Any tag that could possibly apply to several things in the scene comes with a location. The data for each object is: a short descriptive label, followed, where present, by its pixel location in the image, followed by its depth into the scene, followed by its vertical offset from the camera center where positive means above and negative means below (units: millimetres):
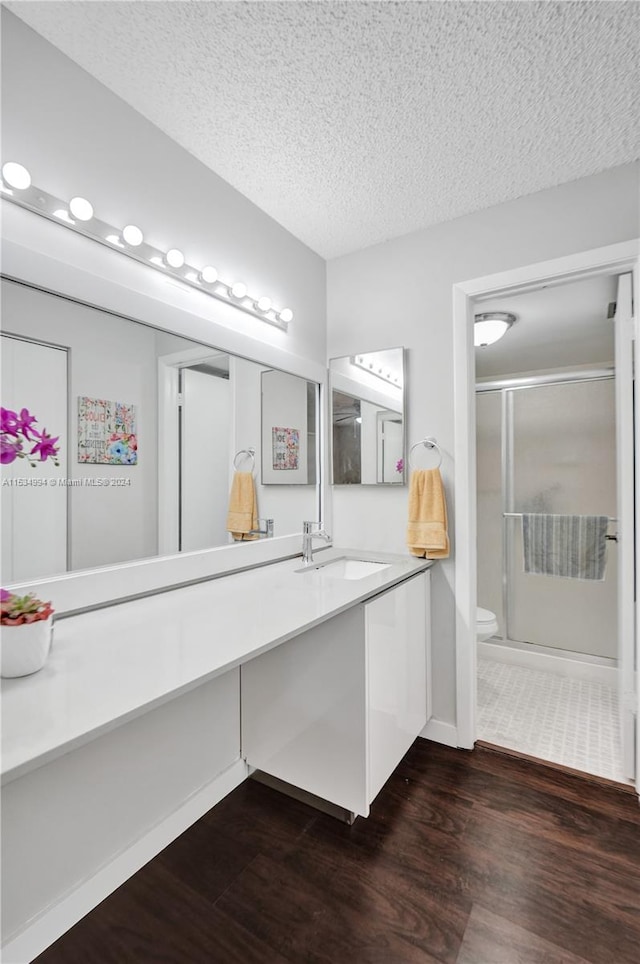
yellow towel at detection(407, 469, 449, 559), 1998 -167
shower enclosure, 2941 -52
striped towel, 2822 -429
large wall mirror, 1181 +155
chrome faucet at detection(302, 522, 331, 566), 2096 -277
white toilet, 2604 -859
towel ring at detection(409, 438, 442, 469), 2094 +173
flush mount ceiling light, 2490 +866
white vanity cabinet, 1507 -815
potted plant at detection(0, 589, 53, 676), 887 -311
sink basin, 2062 -420
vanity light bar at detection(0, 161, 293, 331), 1133 +751
